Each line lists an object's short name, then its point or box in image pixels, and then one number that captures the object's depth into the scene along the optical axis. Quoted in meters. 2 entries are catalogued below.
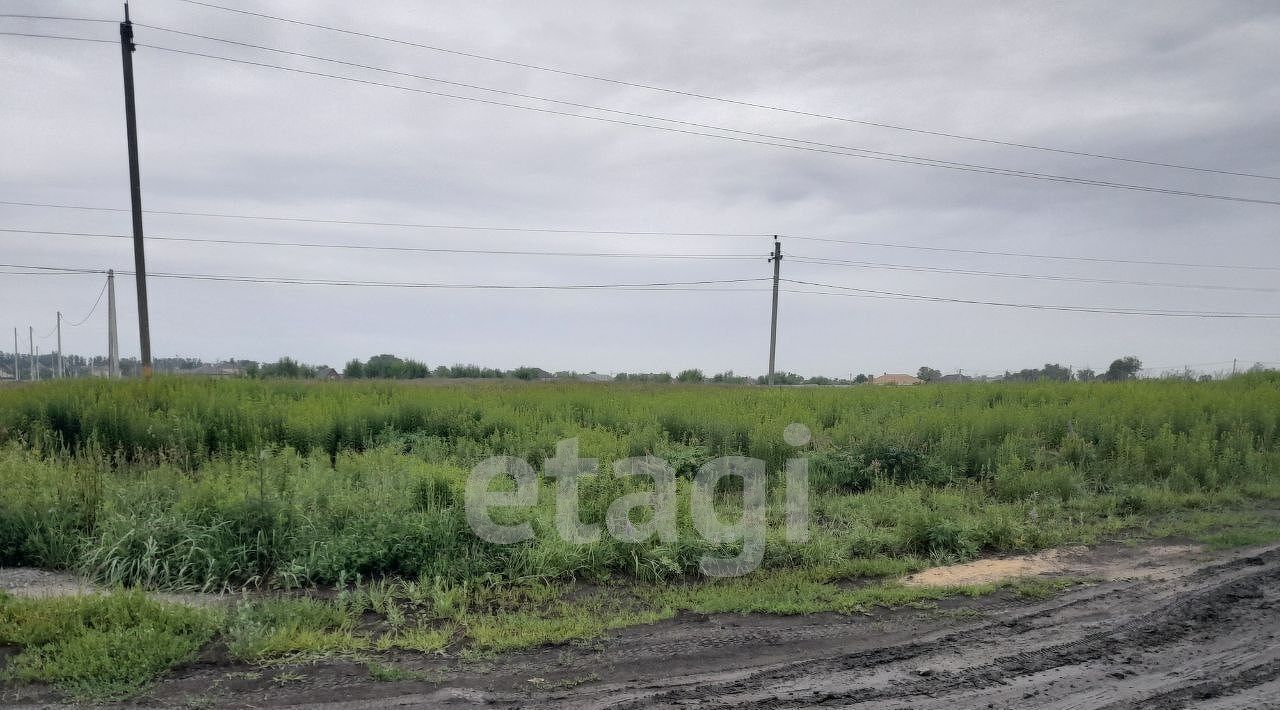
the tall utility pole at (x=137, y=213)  16.78
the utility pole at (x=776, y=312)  37.94
